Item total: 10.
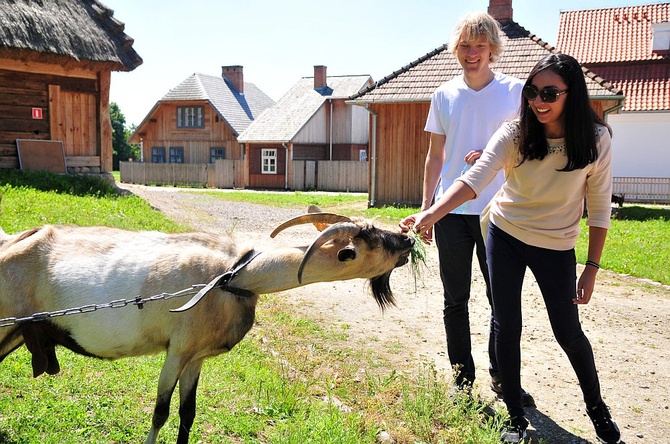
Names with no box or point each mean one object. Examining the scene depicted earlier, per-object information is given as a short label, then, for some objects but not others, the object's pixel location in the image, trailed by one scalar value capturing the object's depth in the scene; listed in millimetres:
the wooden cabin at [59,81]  14492
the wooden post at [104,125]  16594
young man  4188
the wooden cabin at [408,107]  18484
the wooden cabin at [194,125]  37531
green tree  61875
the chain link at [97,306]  3387
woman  3473
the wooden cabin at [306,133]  33344
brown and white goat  3549
